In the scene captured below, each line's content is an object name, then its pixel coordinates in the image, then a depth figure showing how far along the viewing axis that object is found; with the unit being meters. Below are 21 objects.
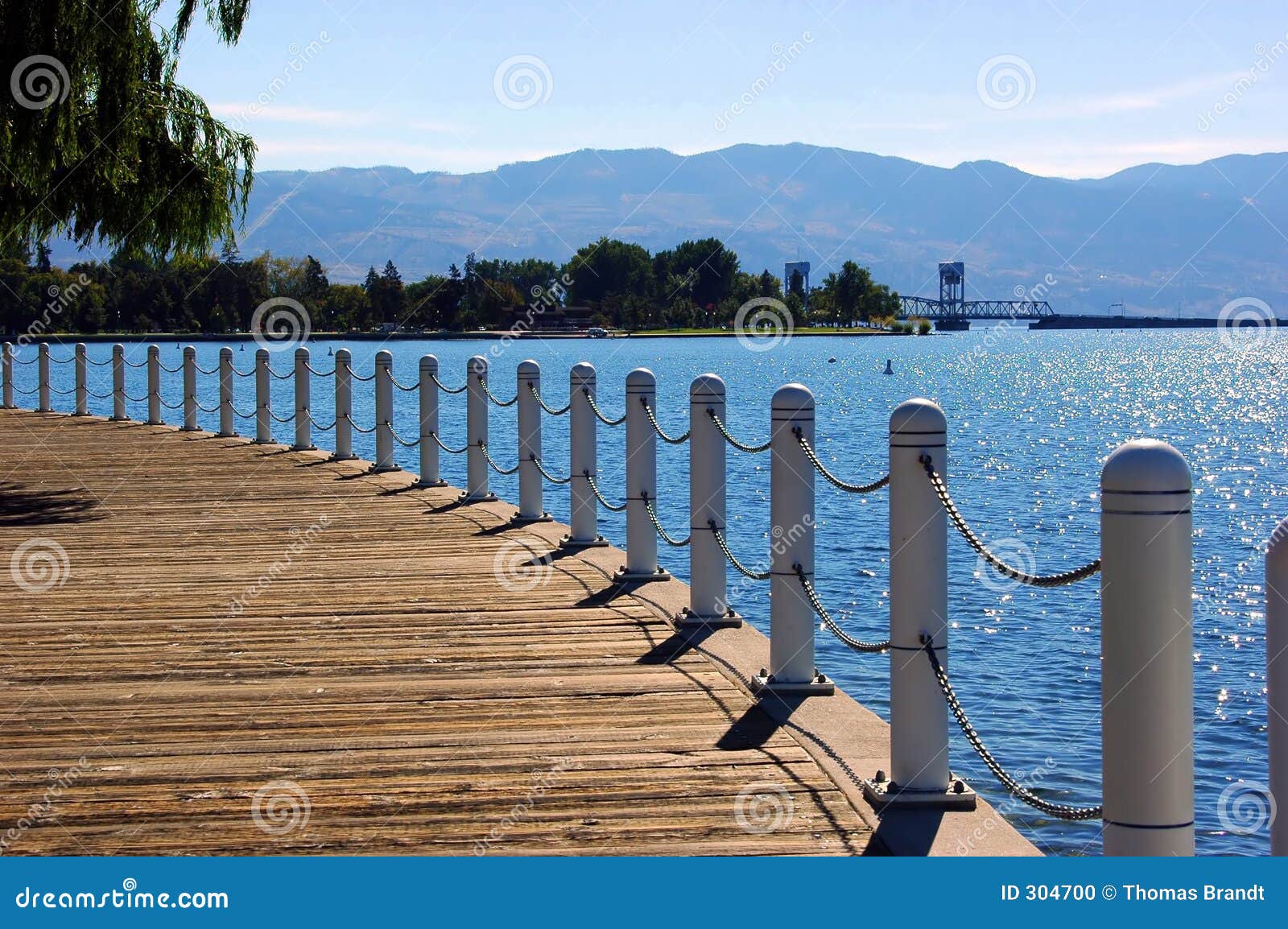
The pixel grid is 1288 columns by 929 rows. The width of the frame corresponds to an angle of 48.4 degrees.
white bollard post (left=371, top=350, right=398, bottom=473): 16.55
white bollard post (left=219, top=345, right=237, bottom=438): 20.75
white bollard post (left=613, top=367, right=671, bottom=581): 9.18
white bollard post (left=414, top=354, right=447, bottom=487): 15.16
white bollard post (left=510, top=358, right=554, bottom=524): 12.30
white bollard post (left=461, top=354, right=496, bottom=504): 13.84
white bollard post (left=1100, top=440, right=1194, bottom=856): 3.67
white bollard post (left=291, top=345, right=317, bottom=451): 18.73
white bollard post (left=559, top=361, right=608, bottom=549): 10.84
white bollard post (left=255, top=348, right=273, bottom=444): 19.80
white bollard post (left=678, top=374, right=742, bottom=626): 7.77
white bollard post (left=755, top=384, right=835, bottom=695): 6.46
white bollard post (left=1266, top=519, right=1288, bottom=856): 3.43
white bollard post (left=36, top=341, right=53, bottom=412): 26.14
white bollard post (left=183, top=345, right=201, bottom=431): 21.77
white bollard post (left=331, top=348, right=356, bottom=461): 17.45
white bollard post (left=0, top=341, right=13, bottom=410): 28.91
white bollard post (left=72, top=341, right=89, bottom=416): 25.30
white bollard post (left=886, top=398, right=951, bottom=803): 5.06
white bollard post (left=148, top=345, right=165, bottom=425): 23.36
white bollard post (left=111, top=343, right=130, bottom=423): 24.59
